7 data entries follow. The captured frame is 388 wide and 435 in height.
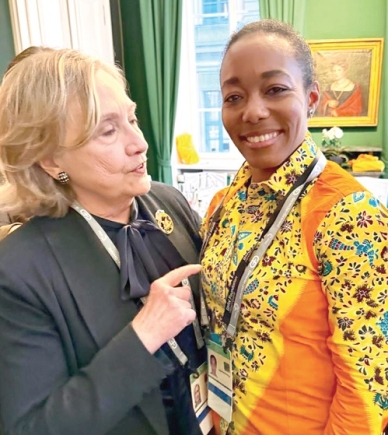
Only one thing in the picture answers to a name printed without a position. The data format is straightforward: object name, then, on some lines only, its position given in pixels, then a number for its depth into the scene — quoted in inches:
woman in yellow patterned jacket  31.7
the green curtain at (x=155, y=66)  159.2
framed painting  152.5
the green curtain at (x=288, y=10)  147.1
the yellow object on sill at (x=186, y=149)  175.6
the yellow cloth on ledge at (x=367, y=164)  146.9
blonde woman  36.5
